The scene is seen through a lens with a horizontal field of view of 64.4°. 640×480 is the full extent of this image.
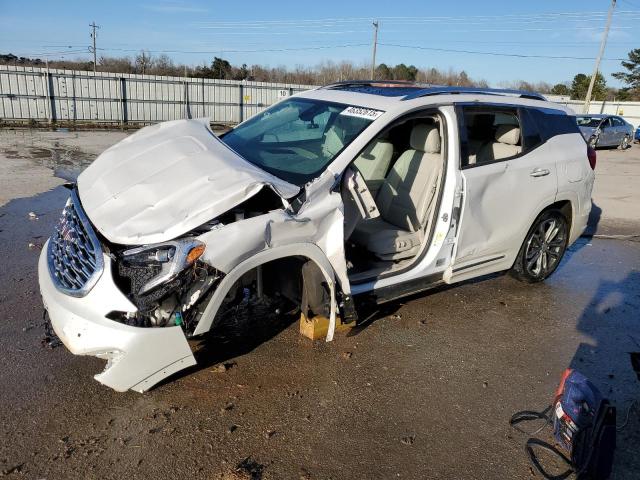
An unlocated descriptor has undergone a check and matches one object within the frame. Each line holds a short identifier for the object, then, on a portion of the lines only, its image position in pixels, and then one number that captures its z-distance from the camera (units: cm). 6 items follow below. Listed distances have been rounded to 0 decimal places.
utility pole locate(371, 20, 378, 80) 3871
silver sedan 2123
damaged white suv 280
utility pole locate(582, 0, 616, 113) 3366
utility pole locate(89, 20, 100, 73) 5337
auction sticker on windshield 382
